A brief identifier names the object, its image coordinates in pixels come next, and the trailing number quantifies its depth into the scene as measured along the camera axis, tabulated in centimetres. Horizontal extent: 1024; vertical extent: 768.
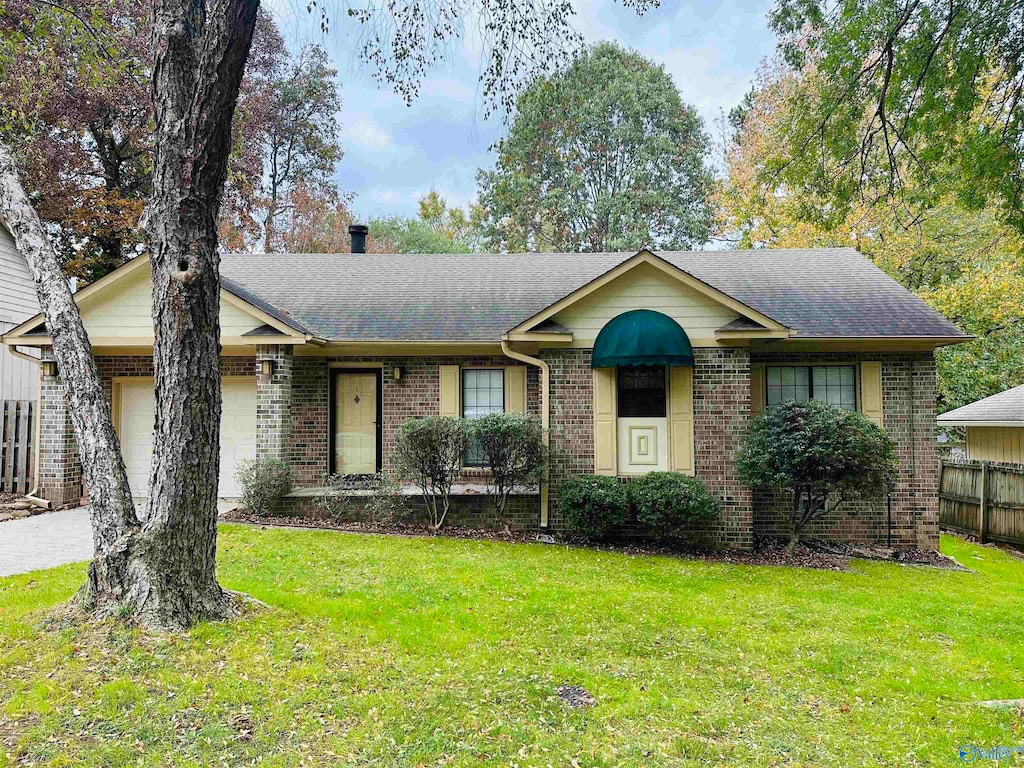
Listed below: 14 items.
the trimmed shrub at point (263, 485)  977
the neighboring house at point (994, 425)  1266
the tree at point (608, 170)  2820
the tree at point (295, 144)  2534
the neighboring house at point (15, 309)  1442
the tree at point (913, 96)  683
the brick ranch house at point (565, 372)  952
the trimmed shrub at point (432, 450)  932
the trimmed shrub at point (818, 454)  858
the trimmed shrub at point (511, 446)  927
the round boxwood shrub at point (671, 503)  891
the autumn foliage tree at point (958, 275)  1691
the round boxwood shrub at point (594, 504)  906
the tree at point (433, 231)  3262
